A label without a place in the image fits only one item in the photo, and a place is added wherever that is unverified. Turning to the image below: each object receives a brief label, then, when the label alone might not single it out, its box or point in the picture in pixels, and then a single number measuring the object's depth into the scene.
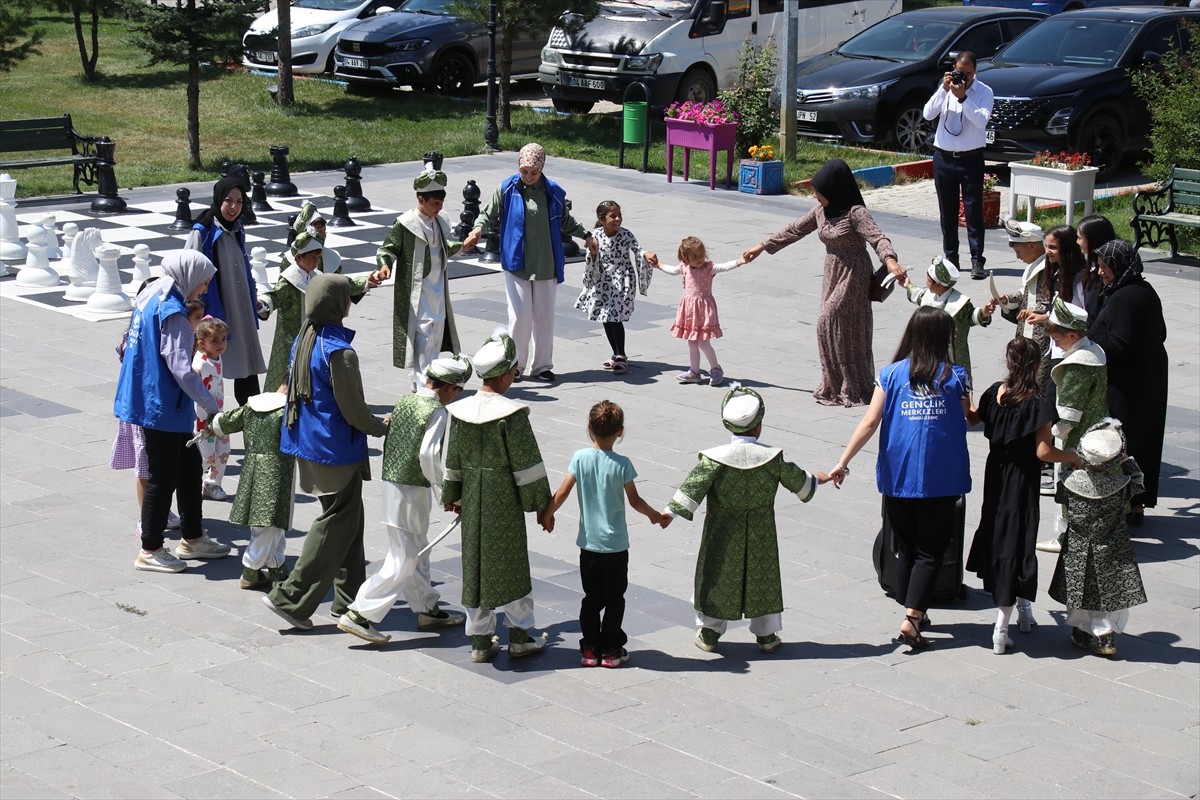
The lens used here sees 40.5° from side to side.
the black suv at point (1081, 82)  19.00
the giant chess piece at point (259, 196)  18.38
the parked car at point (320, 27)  26.52
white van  22.92
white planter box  16.50
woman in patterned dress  11.21
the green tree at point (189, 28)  20.39
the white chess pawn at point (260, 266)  13.61
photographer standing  15.66
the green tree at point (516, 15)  22.53
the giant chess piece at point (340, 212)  17.66
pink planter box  19.33
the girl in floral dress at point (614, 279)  12.28
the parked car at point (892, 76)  21.12
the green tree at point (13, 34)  22.14
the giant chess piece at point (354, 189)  18.08
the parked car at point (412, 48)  25.61
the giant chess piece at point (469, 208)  17.00
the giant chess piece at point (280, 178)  19.19
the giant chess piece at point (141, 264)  14.47
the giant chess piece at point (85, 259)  14.81
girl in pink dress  11.87
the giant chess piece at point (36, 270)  15.05
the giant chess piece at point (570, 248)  16.31
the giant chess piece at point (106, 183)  18.36
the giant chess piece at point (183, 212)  17.38
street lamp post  21.83
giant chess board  14.87
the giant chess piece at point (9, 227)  15.96
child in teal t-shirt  7.00
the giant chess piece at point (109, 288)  14.12
